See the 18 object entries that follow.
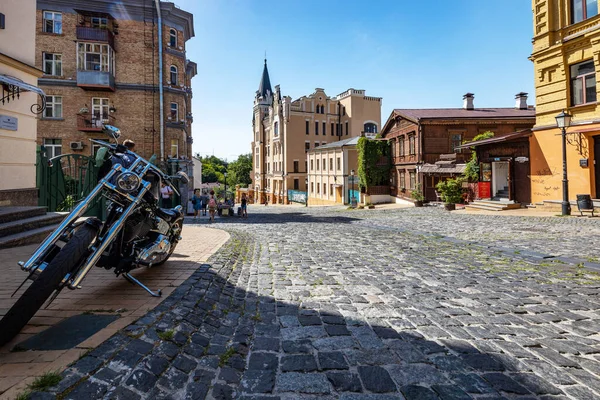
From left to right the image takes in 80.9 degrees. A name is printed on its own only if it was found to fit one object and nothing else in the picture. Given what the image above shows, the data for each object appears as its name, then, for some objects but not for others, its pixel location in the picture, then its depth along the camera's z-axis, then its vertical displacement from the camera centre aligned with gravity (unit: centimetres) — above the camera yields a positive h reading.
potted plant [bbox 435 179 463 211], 2223 +60
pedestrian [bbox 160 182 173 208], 1615 +52
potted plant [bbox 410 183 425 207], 2769 +48
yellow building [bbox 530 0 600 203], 1585 +519
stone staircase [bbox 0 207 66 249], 646 -30
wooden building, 2912 +605
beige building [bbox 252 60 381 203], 5581 +1300
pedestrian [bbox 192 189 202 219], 2073 +24
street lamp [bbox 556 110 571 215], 1503 +204
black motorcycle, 271 -28
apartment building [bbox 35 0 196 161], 2505 +994
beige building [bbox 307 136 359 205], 4122 +405
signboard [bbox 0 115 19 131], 745 +190
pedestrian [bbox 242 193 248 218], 2152 -18
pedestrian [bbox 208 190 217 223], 1806 -7
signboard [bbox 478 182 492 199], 2265 +76
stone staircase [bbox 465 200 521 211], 1956 -19
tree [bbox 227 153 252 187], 9012 +874
